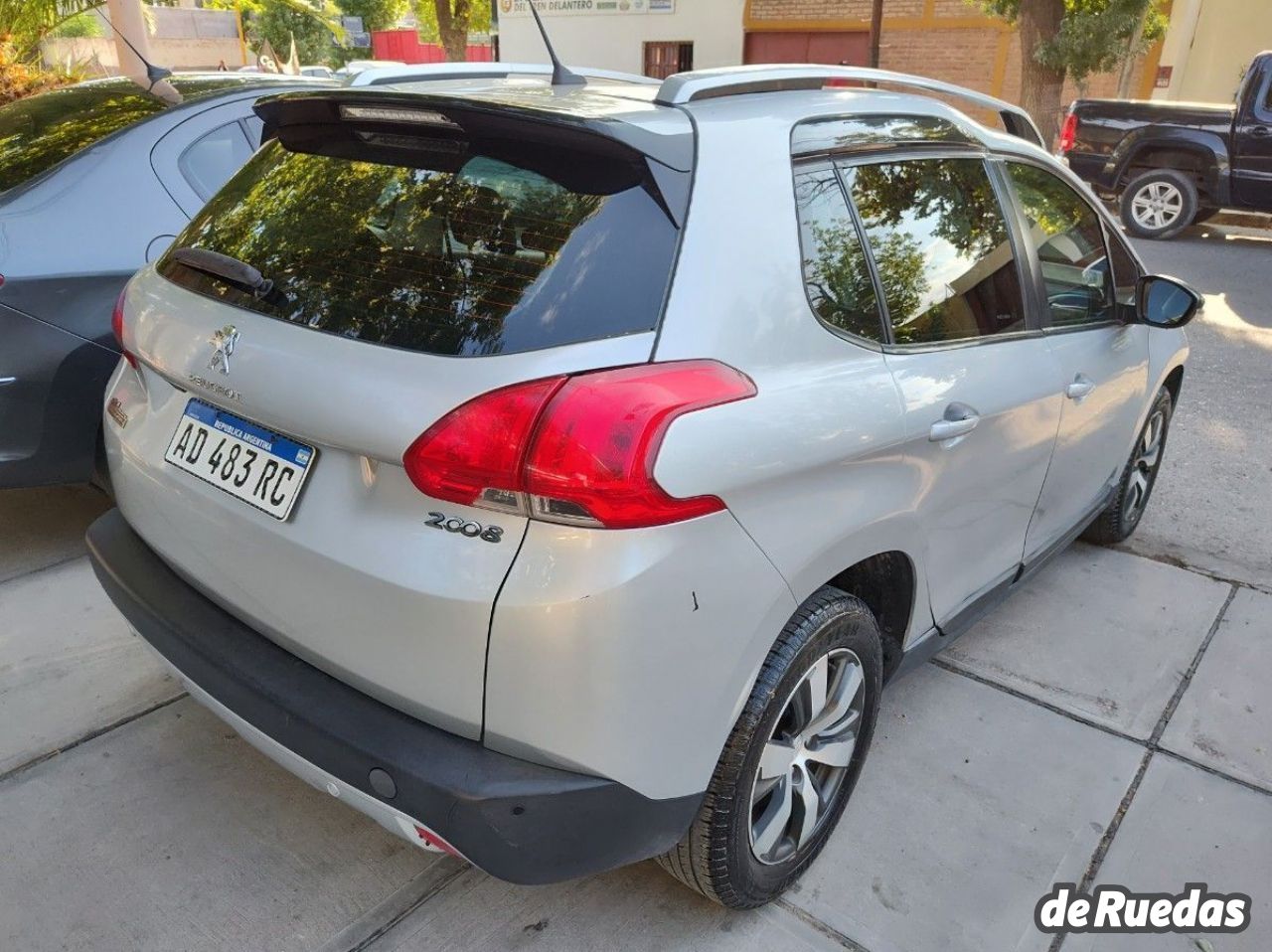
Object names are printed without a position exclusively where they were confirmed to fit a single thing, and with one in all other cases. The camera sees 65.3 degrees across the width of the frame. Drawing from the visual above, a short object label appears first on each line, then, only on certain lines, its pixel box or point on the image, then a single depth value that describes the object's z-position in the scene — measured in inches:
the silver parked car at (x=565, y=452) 65.5
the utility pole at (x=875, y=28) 719.1
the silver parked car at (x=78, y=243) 127.8
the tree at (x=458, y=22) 823.1
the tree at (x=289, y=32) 1692.9
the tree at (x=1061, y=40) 492.7
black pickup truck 421.4
